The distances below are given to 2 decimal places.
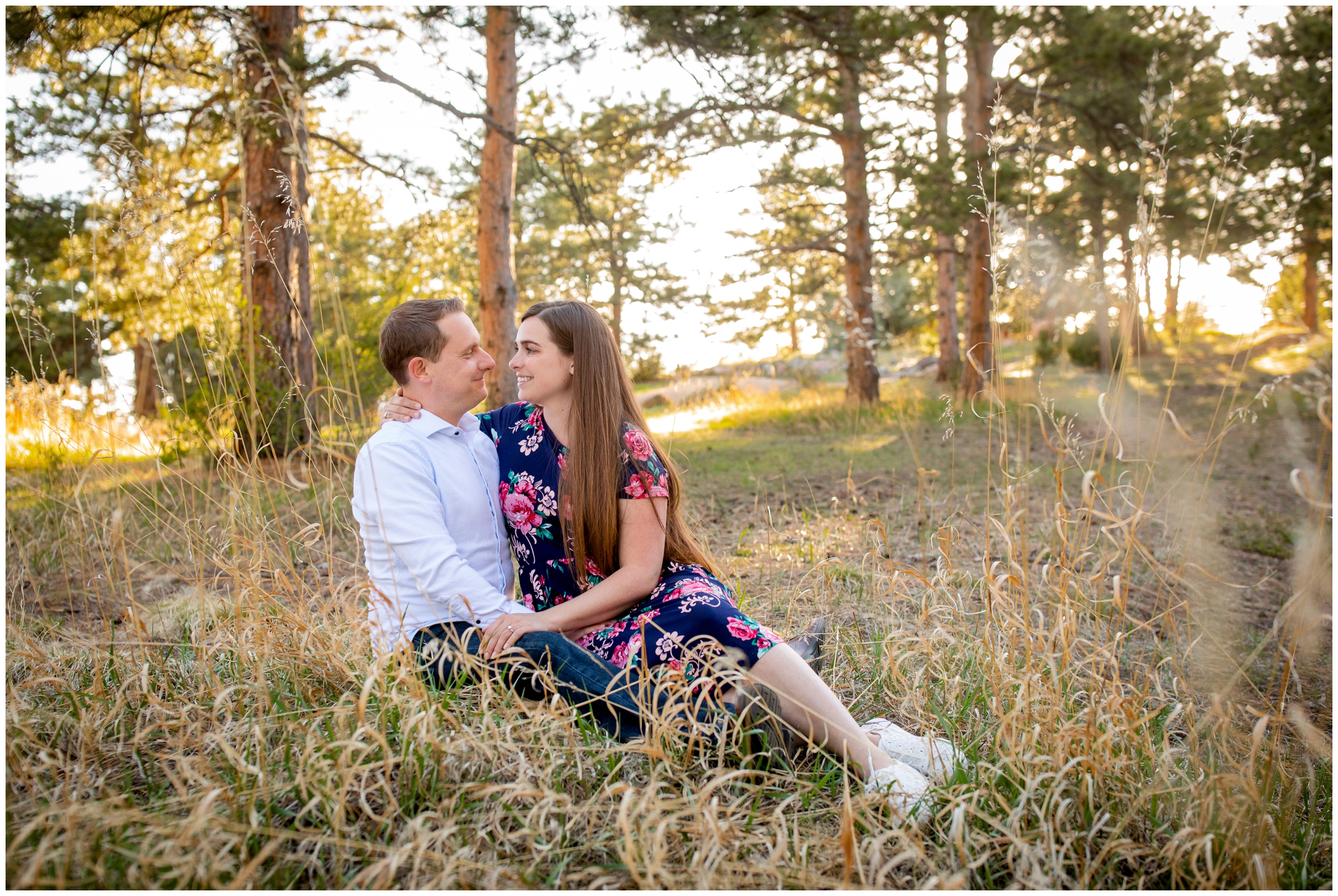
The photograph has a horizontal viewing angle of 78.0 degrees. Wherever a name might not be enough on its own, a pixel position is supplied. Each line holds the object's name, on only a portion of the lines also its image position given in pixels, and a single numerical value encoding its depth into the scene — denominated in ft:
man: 6.72
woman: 6.70
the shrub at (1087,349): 61.82
